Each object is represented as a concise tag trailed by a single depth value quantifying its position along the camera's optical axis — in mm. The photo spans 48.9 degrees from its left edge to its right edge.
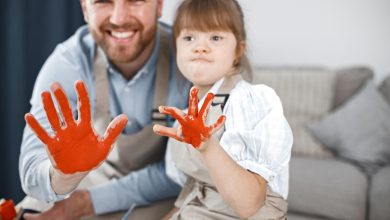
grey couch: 1369
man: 770
